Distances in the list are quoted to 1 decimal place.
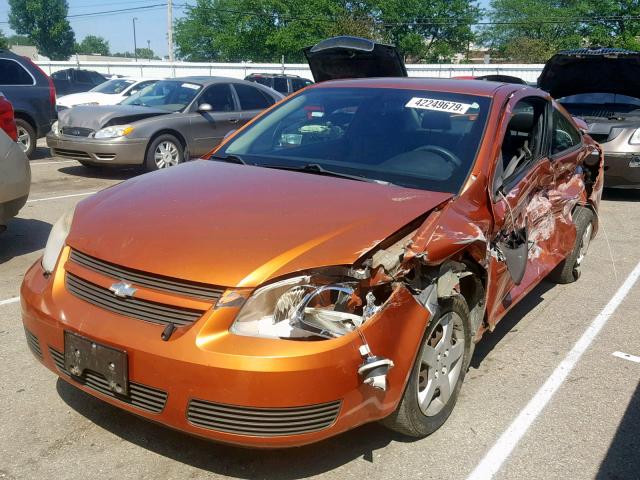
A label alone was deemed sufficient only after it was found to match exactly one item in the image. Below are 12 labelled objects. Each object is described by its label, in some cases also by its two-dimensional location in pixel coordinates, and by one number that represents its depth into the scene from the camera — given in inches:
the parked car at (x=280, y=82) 833.5
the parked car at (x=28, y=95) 439.2
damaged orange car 95.4
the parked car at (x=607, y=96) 339.3
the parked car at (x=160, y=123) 372.8
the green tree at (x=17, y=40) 4497.5
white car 600.4
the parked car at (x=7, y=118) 255.1
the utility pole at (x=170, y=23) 1579.7
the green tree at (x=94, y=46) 4872.0
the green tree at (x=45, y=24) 3380.9
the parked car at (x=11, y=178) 205.3
